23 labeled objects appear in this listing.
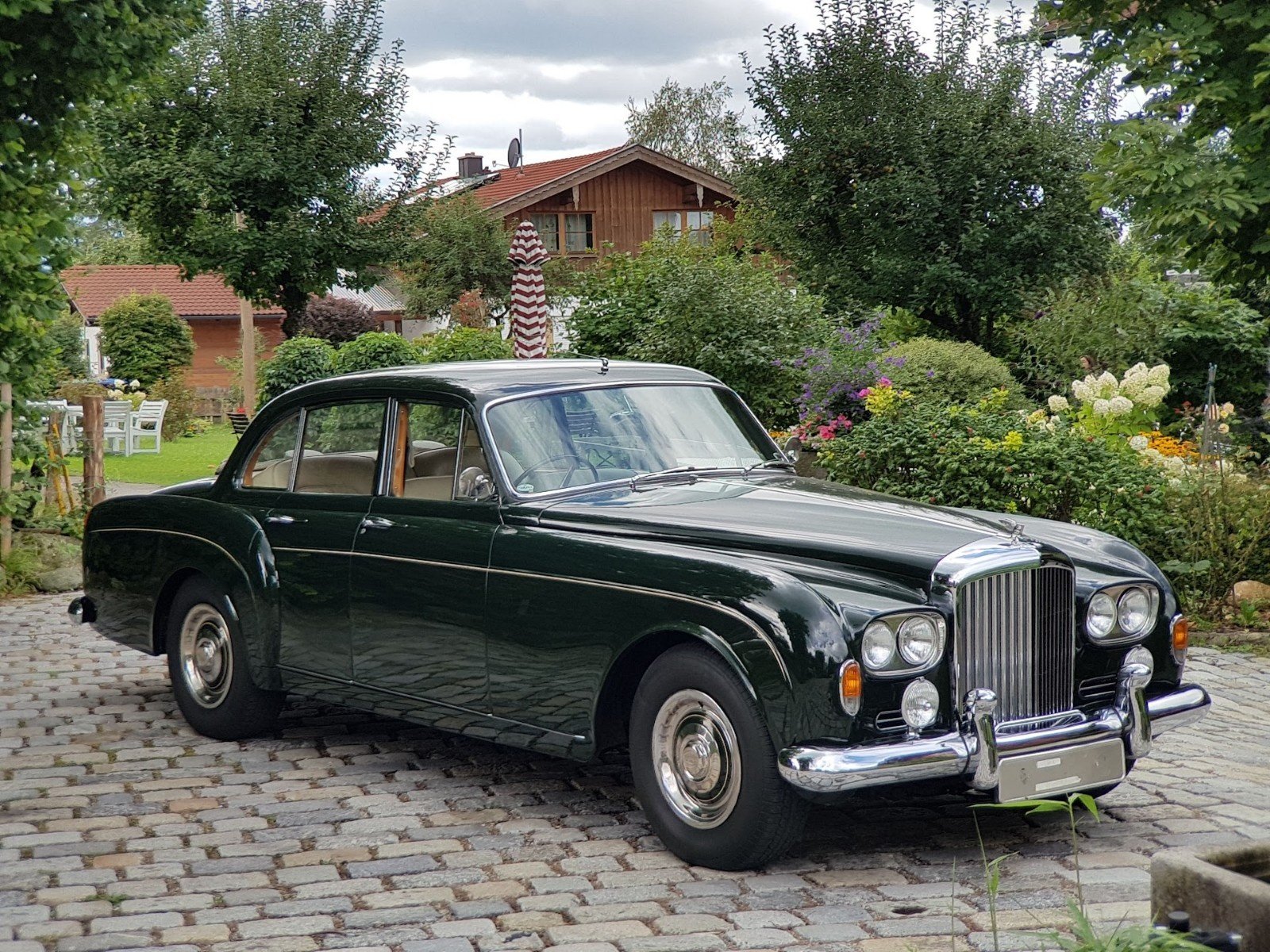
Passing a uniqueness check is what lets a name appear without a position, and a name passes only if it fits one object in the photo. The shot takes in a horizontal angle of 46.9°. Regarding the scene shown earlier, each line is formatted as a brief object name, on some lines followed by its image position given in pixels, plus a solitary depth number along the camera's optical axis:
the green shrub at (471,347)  22.14
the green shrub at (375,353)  22.95
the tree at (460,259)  41.09
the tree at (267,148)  25.14
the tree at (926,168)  21.55
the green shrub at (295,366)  24.27
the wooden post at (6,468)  11.82
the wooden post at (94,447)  13.99
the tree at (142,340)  39.19
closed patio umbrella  16.59
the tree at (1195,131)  9.70
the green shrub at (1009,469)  9.55
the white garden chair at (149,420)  27.38
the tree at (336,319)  46.56
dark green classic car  4.61
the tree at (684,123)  56.72
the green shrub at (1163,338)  18.81
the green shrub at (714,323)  17.56
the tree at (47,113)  9.12
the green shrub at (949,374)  16.08
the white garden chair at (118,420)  25.95
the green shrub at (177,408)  31.70
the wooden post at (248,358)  32.28
